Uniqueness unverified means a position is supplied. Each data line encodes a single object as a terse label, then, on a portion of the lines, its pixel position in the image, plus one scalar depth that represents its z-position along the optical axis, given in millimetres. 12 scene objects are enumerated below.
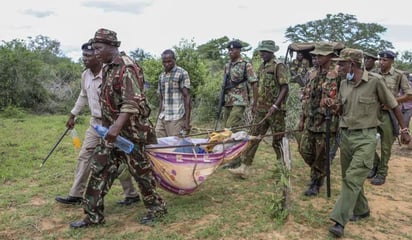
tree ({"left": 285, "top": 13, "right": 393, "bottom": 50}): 35281
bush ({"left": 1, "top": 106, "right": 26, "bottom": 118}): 12633
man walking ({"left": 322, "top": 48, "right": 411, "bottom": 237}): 3752
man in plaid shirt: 5555
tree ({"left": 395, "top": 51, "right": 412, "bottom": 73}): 26044
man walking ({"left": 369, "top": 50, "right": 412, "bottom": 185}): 5723
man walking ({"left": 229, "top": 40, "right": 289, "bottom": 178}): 5418
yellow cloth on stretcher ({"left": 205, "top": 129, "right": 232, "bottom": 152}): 4804
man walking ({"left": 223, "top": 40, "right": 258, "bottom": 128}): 5797
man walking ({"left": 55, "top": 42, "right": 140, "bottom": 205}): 4516
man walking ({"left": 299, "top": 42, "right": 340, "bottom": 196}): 4746
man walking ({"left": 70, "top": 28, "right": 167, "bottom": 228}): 3697
